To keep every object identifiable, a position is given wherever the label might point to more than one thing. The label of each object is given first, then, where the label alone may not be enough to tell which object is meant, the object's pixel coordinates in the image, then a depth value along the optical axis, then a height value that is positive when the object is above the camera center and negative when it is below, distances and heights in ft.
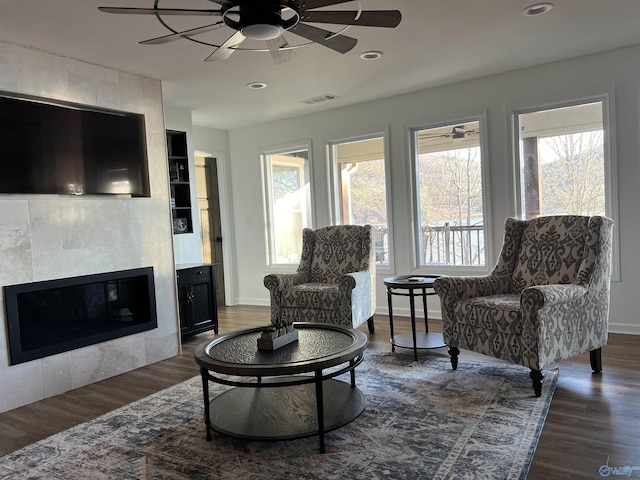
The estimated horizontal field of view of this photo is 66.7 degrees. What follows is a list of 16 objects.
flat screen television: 10.53 +2.04
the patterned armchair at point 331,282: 13.37 -1.83
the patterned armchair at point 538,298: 9.34 -1.89
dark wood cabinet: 15.07 -2.26
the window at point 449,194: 16.28 +0.66
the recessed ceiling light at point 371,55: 12.47 +4.23
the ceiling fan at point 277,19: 6.91 +3.04
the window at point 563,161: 14.14 +1.38
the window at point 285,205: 20.66 +0.75
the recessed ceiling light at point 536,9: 10.03 +4.19
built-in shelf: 17.21 +1.77
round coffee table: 7.52 -3.23
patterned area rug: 7.06 -3.60
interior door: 21.42 +0.56
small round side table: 12.11 -3.07
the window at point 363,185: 18.21 +1.27
